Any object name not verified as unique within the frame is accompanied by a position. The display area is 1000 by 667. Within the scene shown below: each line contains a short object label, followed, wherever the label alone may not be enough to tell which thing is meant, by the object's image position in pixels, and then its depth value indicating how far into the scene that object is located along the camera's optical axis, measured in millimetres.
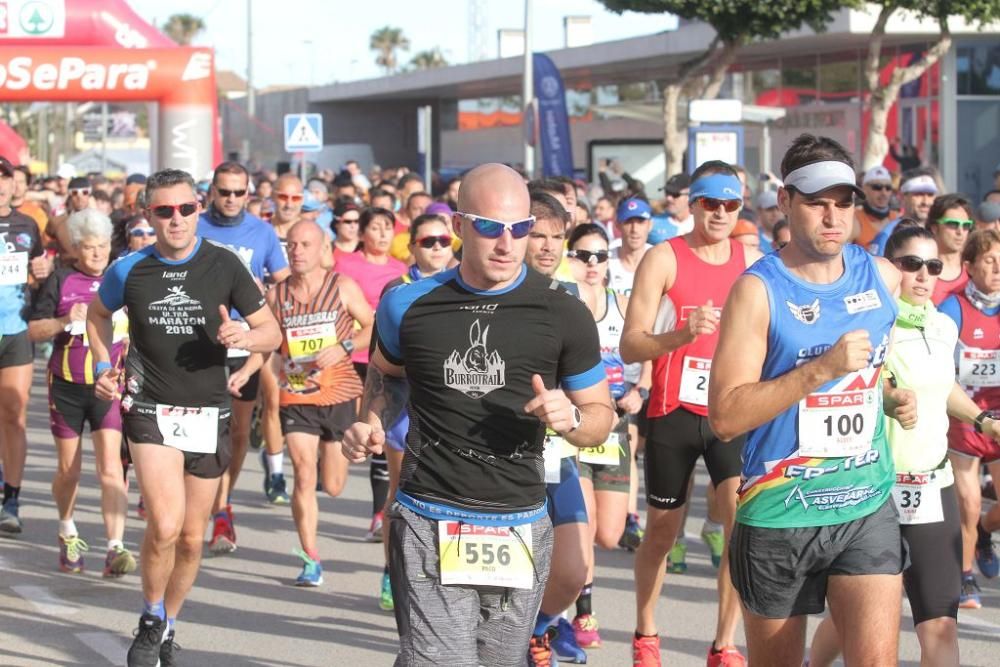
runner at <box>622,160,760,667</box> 11718
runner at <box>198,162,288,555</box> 17226
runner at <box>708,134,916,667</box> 7898
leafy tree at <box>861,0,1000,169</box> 41815
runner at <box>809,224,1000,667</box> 9427
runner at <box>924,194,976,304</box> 15359
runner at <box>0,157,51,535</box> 17094
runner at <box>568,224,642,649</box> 12420
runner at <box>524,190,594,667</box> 10831
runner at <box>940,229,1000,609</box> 13446
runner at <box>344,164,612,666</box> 7911
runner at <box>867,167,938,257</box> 20378
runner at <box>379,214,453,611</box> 13340
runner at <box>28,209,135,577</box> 15532
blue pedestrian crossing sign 44330
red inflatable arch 35724
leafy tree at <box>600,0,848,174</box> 42450
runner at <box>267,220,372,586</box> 15214
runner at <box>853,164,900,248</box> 21127
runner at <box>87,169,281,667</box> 11579
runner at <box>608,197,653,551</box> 16710
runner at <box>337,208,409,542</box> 18074
